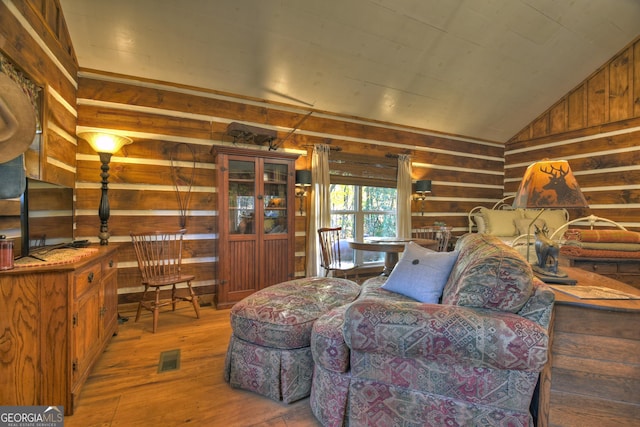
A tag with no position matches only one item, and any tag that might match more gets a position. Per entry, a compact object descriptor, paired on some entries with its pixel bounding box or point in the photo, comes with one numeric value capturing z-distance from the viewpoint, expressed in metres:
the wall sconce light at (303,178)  3.62
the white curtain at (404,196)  4.52
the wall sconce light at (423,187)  4.49
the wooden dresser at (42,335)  1.39
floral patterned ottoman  1.61
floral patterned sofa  1.14
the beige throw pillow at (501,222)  4.54
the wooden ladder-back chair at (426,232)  4.70
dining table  2.84
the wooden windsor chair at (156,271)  2.59
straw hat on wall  1.38
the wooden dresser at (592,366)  1.15
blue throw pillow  1.76
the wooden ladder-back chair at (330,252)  3.46
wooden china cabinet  3.04
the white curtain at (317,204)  3.86
